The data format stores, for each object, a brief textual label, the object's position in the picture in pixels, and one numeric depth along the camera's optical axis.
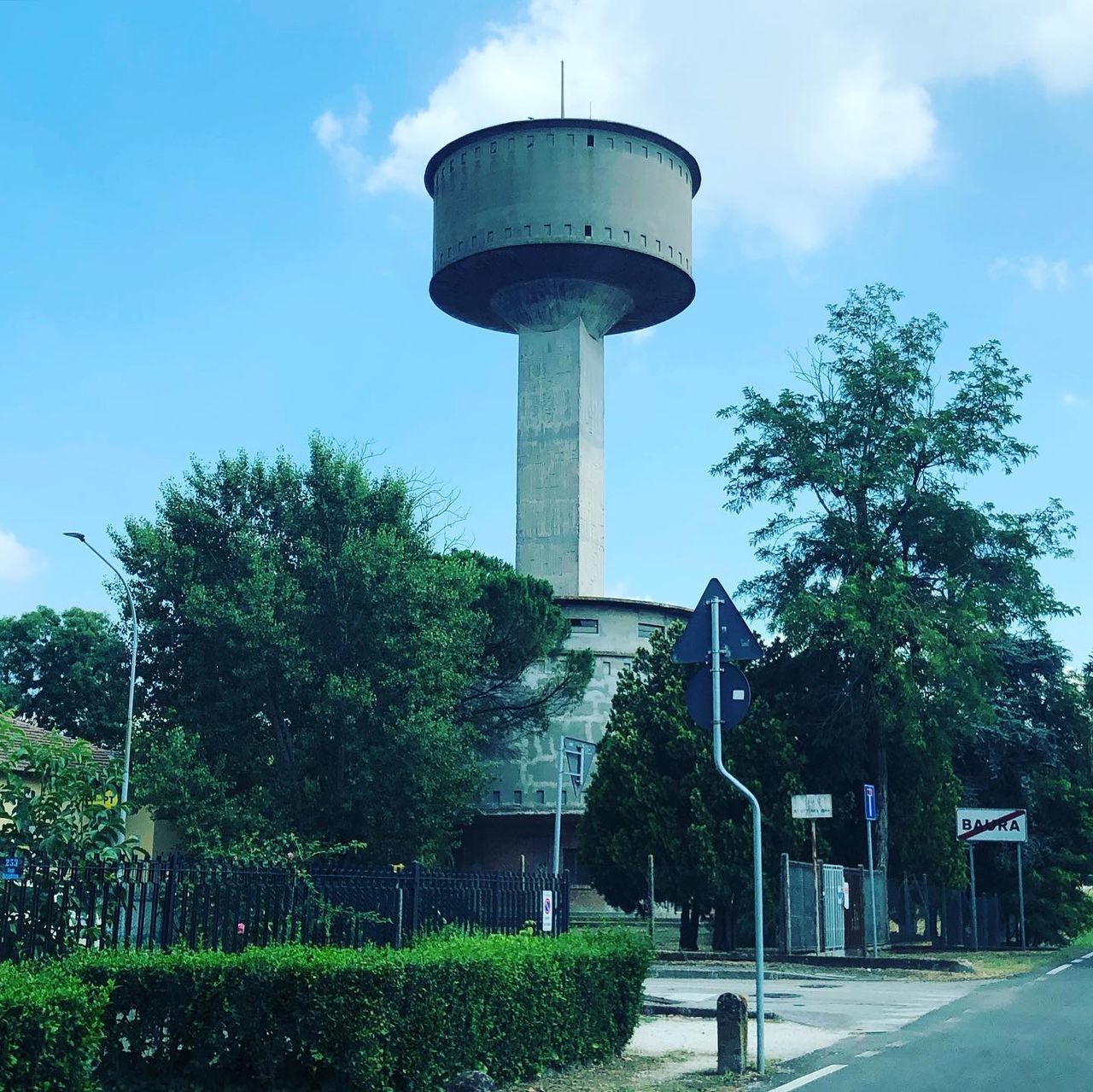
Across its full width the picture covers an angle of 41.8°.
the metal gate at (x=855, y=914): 31.62
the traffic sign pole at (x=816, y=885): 28.09
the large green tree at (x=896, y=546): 34.19
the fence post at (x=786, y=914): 27.34
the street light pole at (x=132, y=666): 30.95
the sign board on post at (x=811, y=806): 26.92
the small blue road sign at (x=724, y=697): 12.59
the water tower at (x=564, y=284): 54.41
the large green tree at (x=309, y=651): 37.81
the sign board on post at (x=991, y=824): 32.78
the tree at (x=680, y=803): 32.47
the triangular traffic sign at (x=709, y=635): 12.71
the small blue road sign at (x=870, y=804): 27.73
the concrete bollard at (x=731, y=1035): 12.00
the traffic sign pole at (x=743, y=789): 11.93
